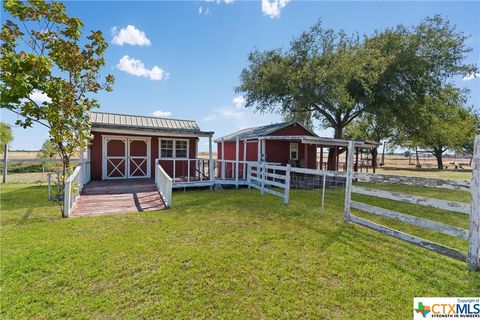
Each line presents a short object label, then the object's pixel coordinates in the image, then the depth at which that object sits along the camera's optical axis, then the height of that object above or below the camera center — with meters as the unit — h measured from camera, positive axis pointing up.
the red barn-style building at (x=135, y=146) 10.65 +0.42
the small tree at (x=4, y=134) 22.05 +1.87
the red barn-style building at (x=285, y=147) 12.06 +0.55
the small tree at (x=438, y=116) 14.55 +2.66
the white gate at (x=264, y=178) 7.17 -0.93
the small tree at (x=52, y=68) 4.79 +1.80
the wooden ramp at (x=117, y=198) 6.42 -1.47
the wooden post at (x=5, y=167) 11.45 -0.74
